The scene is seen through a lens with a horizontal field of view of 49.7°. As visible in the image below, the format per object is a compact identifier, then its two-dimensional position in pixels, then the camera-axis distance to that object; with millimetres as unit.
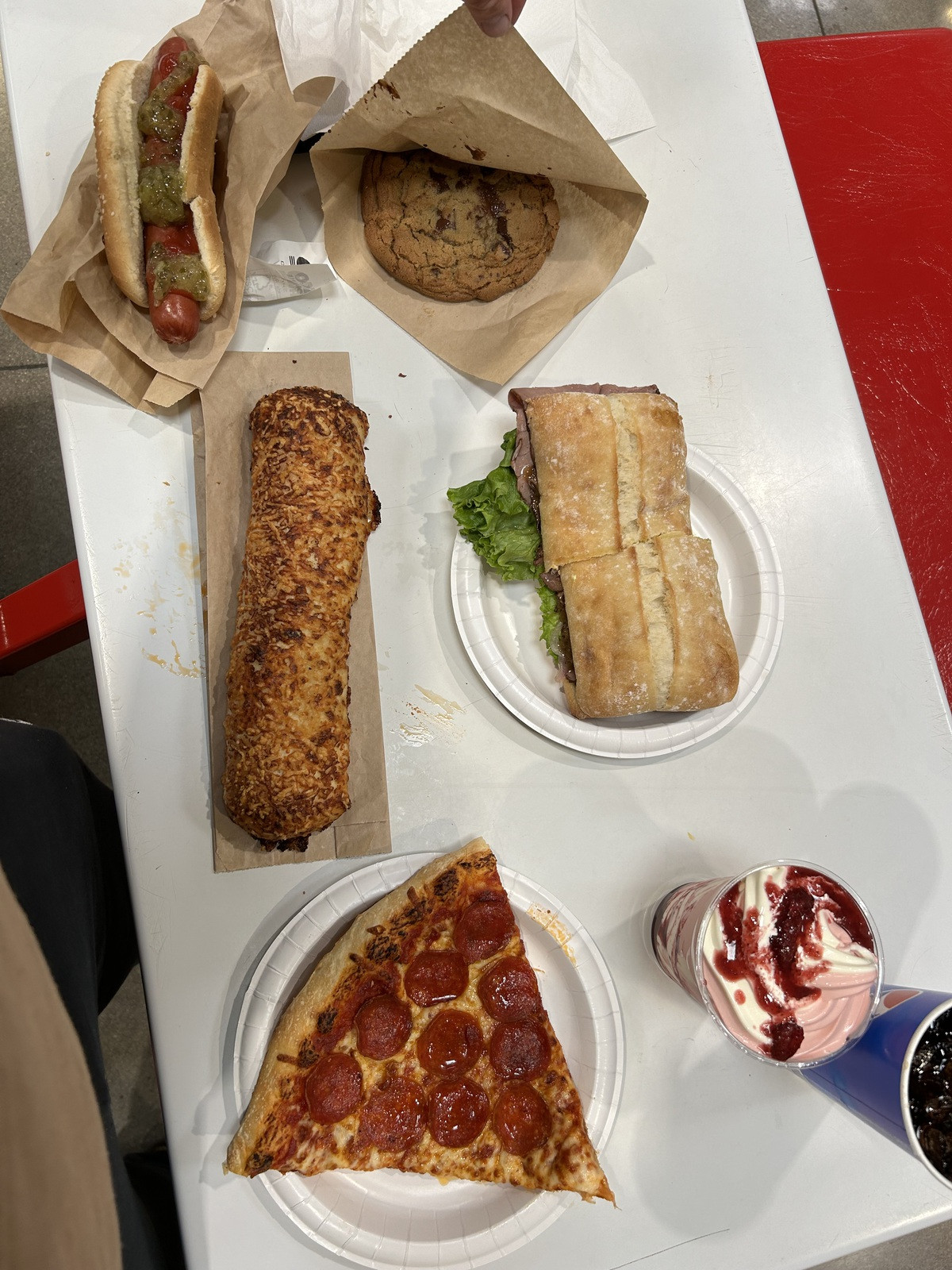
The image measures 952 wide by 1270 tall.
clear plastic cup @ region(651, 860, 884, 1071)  579
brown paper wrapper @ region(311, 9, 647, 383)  605
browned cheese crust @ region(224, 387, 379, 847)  624
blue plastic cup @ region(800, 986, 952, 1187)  559
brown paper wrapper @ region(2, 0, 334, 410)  650
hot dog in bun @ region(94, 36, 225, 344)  647
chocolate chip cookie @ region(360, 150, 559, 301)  685
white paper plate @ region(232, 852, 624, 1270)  578
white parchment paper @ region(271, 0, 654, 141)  641
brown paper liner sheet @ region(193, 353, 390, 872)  648
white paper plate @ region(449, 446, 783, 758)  660
